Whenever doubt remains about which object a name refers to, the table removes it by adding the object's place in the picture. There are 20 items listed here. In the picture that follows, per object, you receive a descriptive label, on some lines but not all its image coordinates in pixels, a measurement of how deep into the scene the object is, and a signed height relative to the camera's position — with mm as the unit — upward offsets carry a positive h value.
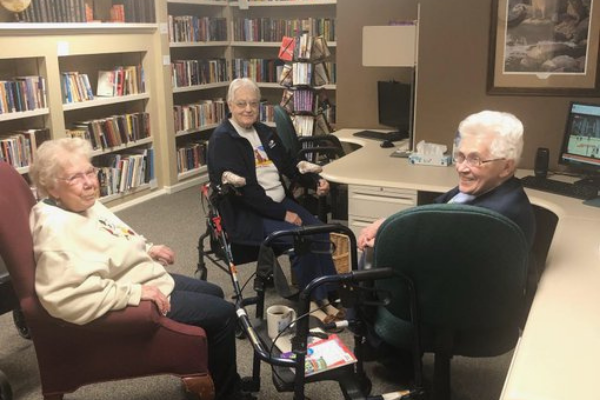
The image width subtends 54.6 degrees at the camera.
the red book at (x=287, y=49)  5121 +113
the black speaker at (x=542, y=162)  3107 -537
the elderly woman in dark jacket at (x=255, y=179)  2793 -606
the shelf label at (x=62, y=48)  4246 +117
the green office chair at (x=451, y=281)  1646 -640
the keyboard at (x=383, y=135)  4184 -533
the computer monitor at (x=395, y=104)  4320 -318
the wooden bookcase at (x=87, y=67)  4070 -19
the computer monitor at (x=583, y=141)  2887 -407
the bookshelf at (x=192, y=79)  5434 -151
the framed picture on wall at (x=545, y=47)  2992 +66
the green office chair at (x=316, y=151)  3756 -627
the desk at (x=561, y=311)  1245 -673
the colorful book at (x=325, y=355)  1940 -981
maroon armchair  1805 -879
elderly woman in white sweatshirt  1762 -635
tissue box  3273 -548
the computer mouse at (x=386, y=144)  3945 -549
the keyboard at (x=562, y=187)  2744 -609
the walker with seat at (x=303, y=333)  1783 -929
